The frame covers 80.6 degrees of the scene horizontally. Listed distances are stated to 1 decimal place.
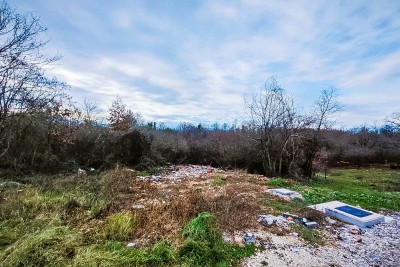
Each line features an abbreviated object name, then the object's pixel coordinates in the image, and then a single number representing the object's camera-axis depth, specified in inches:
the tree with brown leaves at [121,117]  636.1
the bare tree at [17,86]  263.4
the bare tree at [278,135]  397.1
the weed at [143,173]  342.5
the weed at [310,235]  135.5
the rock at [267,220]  154.9
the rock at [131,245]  118.8
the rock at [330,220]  167.8
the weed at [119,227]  128.0
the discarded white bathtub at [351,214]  166.7
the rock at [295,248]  124.0
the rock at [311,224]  156.3
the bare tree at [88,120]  410.7
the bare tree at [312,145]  405.4
